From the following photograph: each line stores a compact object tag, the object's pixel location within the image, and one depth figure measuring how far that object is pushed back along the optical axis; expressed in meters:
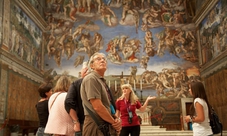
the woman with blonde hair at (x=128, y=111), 4.82
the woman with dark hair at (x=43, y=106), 4.22
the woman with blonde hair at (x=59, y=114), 3.59
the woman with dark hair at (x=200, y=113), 3.56
